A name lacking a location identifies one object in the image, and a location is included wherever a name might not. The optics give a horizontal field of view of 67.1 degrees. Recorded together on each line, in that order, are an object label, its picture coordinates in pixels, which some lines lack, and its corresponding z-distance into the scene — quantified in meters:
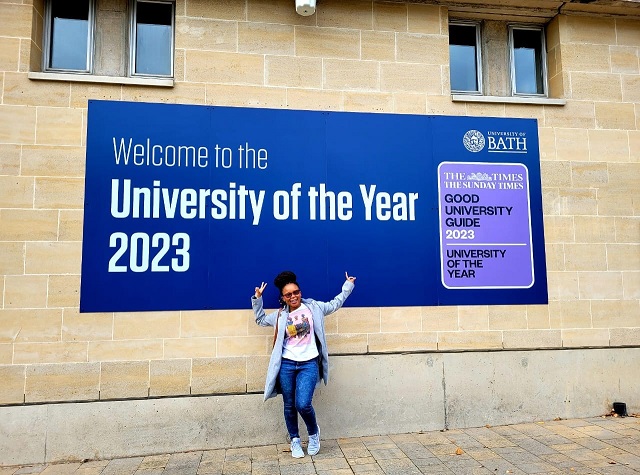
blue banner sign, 5.22
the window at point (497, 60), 6.37
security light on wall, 5.48
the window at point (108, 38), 5.61
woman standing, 4.70
